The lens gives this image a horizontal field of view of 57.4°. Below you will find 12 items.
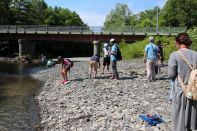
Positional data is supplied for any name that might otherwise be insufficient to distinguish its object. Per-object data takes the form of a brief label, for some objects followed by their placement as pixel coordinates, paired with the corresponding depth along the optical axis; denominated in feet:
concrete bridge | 88.02
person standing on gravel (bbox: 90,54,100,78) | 30.28
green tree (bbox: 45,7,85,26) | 161.28
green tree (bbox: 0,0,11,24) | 118.43
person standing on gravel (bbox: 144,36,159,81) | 25.61
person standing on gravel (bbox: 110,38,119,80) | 27.75
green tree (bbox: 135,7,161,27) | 194.67
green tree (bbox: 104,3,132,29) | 181.81
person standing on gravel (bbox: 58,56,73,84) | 29.18
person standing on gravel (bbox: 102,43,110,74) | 30.79
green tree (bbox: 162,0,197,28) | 128.65
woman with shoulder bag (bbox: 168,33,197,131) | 9.65
